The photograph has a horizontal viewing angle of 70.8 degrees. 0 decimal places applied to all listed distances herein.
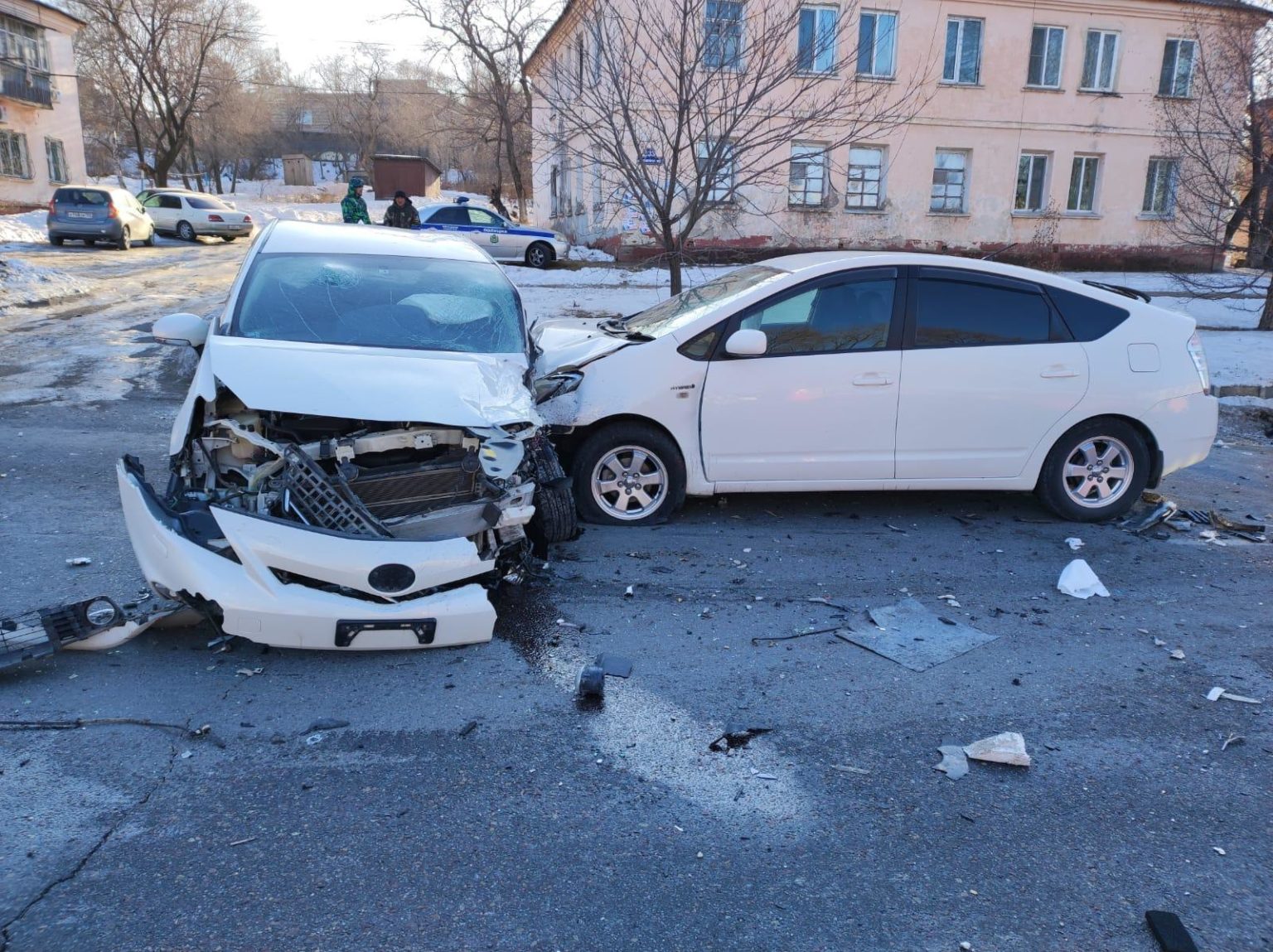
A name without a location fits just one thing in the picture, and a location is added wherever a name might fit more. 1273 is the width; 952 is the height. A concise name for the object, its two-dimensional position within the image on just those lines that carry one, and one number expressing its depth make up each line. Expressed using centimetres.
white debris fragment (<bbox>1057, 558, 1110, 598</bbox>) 515
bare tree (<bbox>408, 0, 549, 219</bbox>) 2989
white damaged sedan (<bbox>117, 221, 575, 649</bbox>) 378
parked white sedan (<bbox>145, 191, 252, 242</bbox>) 2688
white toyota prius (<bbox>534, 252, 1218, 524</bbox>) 571
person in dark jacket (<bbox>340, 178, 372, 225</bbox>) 1340
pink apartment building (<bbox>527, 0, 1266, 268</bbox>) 2297
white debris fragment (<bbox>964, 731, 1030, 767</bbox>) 346
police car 2141
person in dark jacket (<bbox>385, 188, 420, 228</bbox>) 1371
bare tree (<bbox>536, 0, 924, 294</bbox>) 930
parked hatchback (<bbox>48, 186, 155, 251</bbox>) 2291
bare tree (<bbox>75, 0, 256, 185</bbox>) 3938
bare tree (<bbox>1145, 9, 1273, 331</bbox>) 1279
